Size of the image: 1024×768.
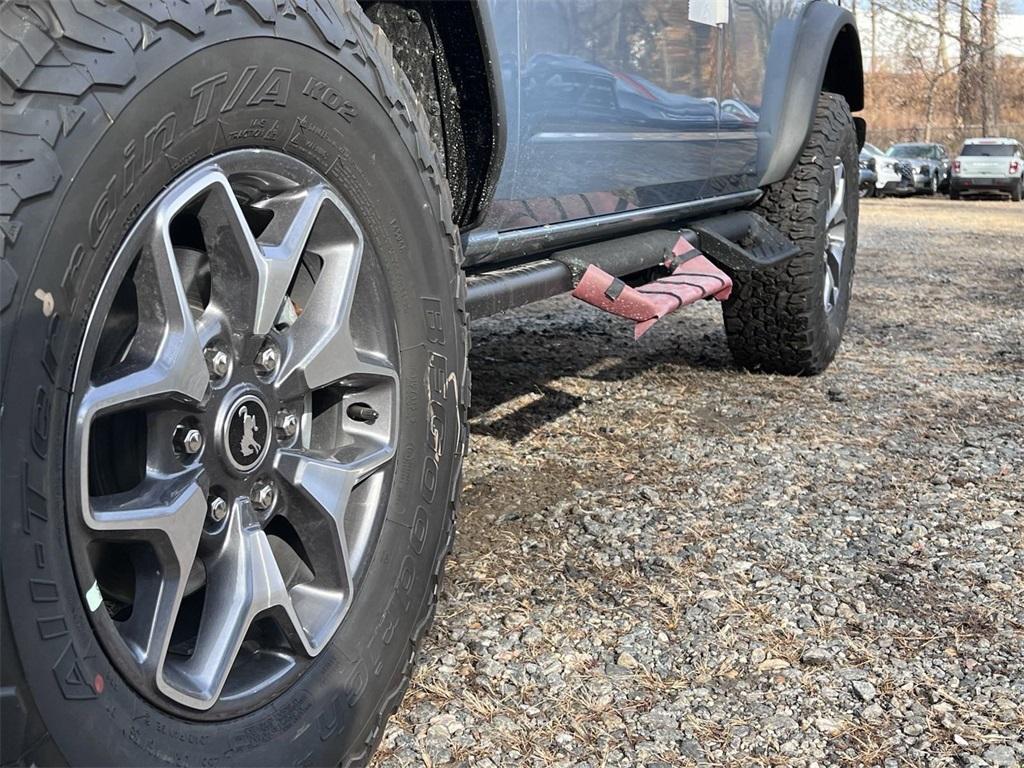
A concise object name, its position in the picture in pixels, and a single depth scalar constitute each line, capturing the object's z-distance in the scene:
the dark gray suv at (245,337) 1.15
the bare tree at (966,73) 42.12
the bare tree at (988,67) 38.88
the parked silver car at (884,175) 26.40
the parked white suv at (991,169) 25.97
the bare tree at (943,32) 43.69
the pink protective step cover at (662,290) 2.86
